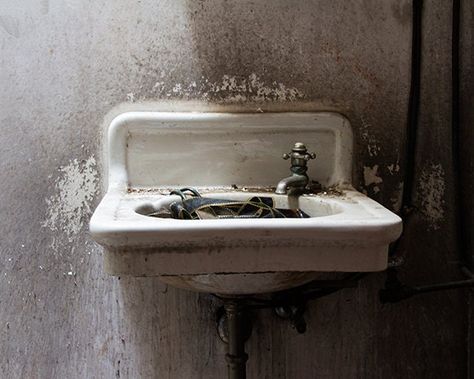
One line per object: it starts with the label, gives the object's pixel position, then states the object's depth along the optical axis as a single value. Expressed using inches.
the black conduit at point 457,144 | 48.8
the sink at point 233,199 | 33.6
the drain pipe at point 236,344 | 45.2
